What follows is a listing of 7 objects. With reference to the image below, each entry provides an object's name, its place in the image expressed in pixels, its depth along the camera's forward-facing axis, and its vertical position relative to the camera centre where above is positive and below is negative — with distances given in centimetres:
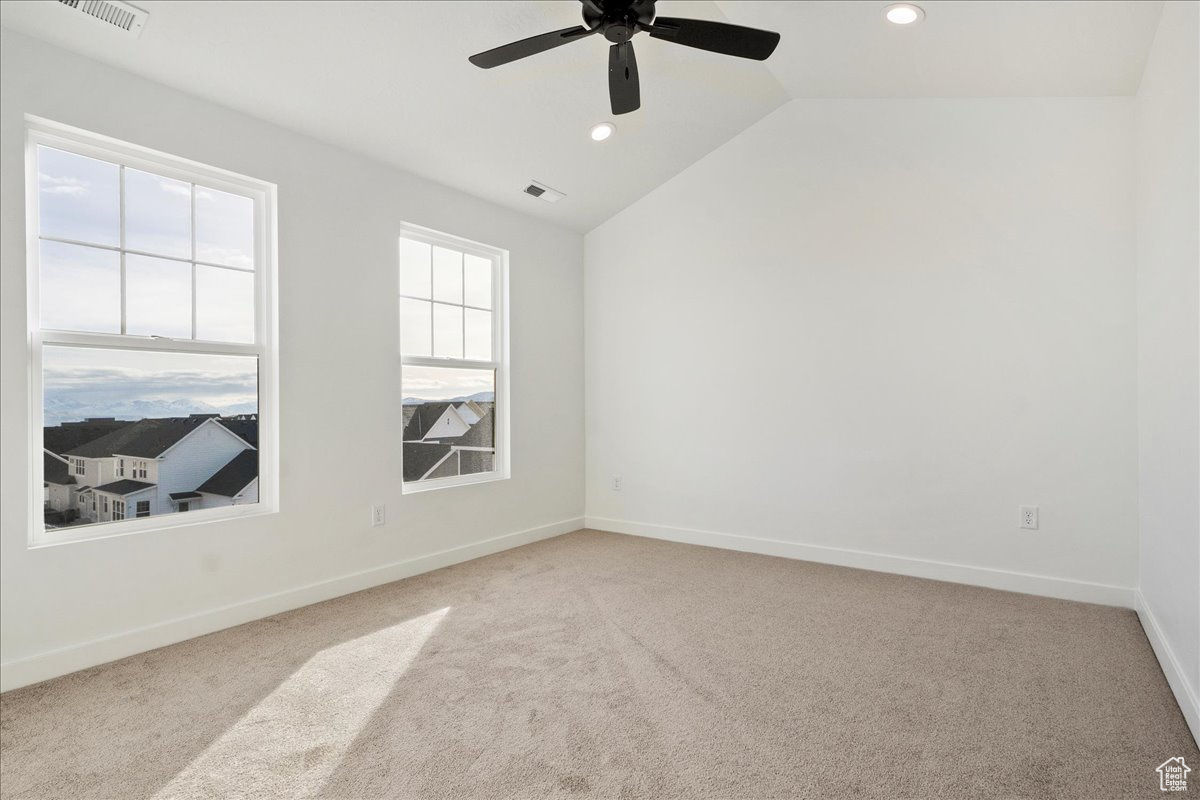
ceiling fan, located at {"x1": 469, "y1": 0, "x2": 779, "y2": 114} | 228 +138
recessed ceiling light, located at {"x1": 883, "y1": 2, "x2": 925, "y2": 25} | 273 +171
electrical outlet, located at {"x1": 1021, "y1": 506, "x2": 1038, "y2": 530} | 341 -65
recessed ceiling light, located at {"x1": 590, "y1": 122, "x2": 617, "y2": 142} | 376 +164
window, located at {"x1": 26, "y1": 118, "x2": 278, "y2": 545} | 251 +40
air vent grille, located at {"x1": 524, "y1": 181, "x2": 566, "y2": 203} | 424 +145
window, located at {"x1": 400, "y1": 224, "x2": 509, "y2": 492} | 393 +28
